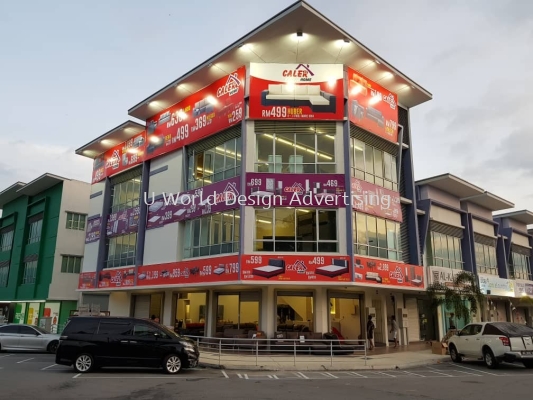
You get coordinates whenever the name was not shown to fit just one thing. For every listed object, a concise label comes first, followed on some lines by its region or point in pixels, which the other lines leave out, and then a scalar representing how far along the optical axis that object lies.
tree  23.88
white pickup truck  15.30
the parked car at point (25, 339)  20.75
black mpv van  13.94
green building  36.75
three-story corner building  20.69
